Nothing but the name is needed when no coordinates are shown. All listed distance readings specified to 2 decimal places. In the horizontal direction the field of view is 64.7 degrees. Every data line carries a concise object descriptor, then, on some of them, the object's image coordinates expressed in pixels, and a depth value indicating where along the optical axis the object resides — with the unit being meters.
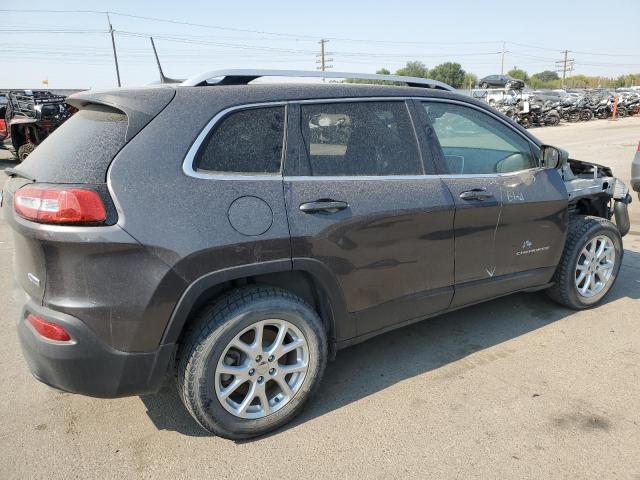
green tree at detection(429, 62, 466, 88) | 96.56
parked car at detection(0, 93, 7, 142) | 14.22
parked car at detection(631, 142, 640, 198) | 6.29
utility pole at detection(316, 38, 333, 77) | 63.97
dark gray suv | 2.21
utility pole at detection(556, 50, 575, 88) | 88.47
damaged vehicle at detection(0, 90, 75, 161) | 12.59
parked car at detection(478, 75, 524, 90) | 27.25
